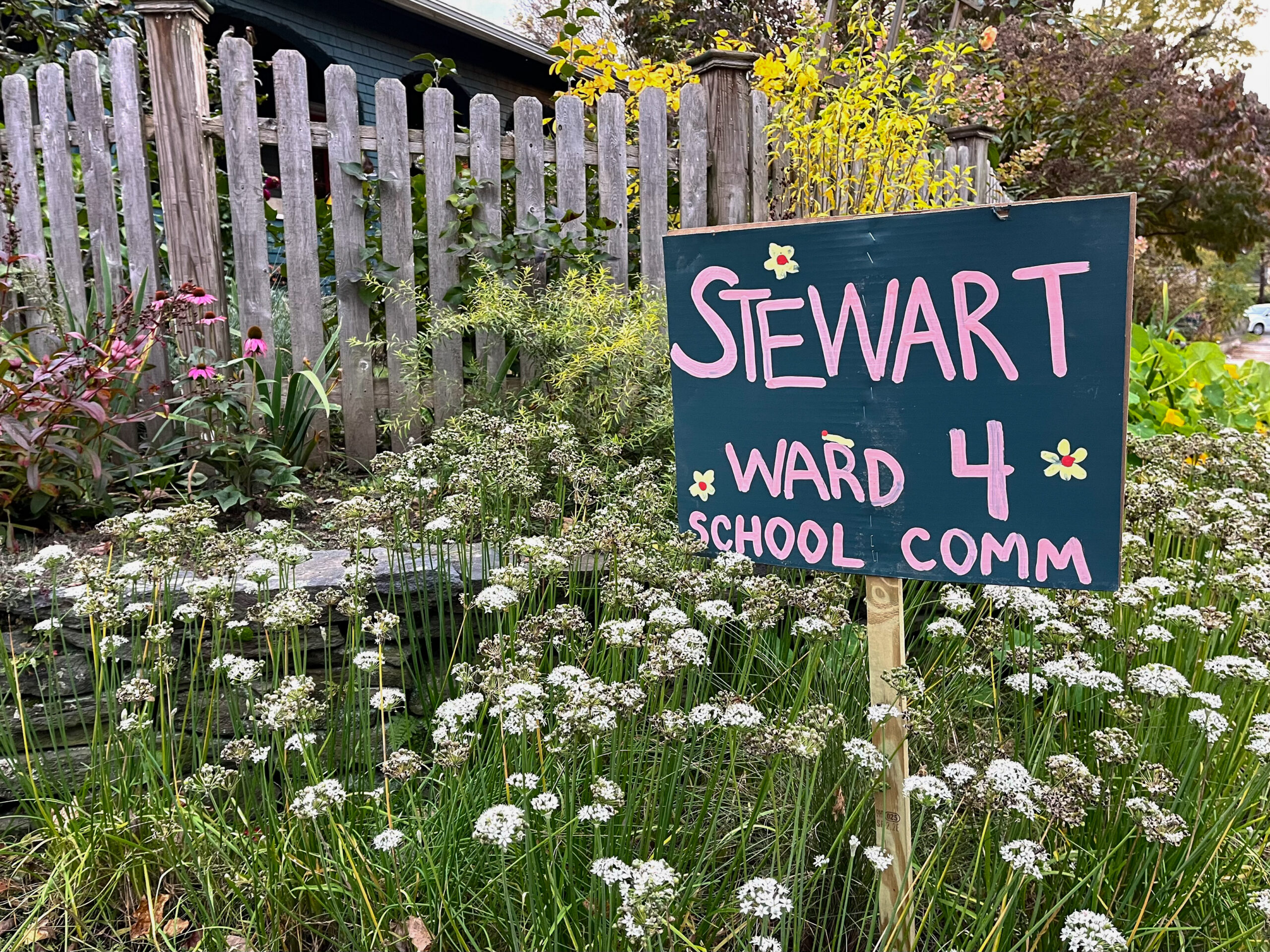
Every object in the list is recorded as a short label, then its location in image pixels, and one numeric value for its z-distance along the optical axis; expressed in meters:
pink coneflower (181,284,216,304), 3.01
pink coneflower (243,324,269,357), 3.13
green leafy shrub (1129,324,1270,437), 4.43
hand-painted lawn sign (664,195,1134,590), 1.52
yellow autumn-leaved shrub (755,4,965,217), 4.17
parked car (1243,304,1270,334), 31.52
